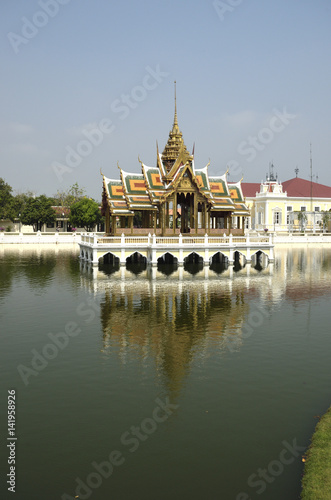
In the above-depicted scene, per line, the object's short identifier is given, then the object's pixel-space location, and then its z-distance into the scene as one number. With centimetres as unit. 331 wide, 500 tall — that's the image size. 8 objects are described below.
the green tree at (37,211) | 8800
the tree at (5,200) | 9144
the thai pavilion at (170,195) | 4088
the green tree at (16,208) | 9225
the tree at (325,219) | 8712
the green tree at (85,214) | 8444
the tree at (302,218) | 8825
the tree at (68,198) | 10294
